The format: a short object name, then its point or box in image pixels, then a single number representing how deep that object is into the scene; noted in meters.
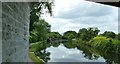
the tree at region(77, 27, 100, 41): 20.73
